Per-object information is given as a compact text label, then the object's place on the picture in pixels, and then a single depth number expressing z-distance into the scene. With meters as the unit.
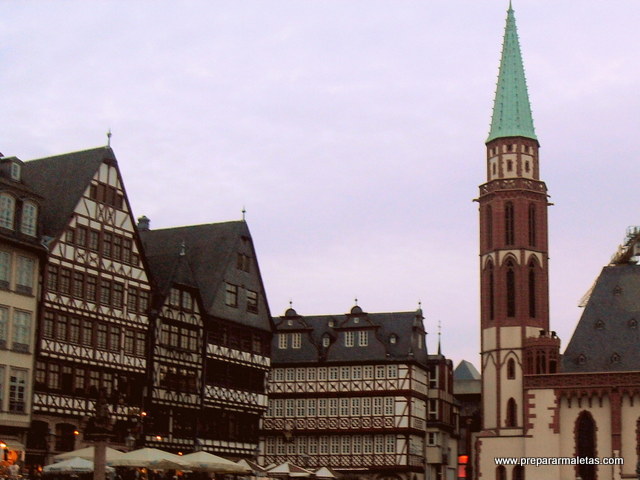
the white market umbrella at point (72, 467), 43.97
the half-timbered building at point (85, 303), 54.97
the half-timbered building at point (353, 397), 84.00
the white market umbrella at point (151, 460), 43.94
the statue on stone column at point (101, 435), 37.50
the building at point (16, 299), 52.19
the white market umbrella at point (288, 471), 60.53
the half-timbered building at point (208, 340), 63.22
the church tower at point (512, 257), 81.38
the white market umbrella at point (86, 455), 44.56
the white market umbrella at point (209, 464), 47.00
